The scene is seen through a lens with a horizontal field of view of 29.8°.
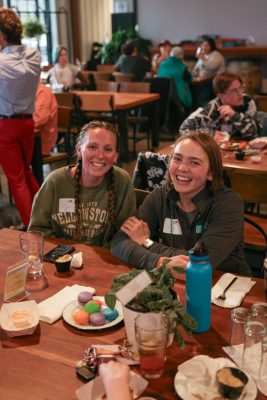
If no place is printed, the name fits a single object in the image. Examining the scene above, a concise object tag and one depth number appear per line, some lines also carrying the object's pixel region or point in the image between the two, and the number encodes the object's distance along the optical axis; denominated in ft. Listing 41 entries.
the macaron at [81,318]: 4.39
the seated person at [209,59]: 26.17
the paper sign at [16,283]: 4.68
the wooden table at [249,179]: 9.36
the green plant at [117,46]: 33.99
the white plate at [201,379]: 3.43
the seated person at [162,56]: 28.63
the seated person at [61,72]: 24.22
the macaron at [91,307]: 4.48
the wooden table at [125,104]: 18.48
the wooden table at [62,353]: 3.57
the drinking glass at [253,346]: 3.82
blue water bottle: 4.10
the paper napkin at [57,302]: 4.53
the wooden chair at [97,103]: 17.80
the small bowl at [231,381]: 3.31
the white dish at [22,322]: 4.28
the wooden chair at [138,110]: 21.07
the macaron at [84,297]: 4.66
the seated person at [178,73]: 24.08
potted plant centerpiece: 3.81
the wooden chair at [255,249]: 8.42
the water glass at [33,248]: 5.46
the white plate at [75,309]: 4.33
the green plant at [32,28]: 28.86
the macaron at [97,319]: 4.35
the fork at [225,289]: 4.75
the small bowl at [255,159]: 9.79
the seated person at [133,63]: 26.50
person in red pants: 11.77
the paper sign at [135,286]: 3.78
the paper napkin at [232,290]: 4.69
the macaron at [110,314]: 4.42
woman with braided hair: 6.63
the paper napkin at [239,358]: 3.55
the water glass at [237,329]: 4.10
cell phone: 5.77
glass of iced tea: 3.61
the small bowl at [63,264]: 5.44
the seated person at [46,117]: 14.26
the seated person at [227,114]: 11.89
